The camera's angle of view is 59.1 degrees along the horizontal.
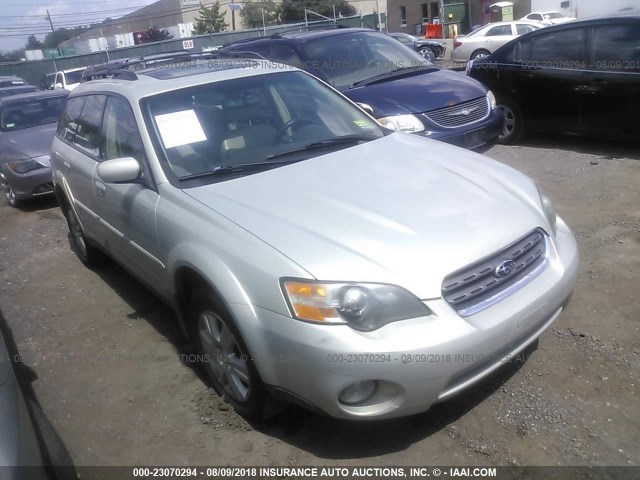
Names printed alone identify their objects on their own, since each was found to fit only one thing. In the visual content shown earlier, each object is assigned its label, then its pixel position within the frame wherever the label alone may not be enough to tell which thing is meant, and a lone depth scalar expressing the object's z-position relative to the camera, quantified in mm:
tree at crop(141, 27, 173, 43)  51128
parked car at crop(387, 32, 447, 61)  22844
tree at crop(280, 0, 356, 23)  54969
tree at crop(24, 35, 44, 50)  83325
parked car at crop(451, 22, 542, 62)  18797
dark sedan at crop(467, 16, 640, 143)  6234
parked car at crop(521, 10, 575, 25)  26797
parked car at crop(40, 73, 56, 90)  21572
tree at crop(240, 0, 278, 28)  58906
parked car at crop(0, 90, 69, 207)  7441
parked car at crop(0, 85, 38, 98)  15625
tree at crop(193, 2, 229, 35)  60250
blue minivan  6066
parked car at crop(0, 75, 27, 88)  19316
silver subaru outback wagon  2330
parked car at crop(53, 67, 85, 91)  19641
